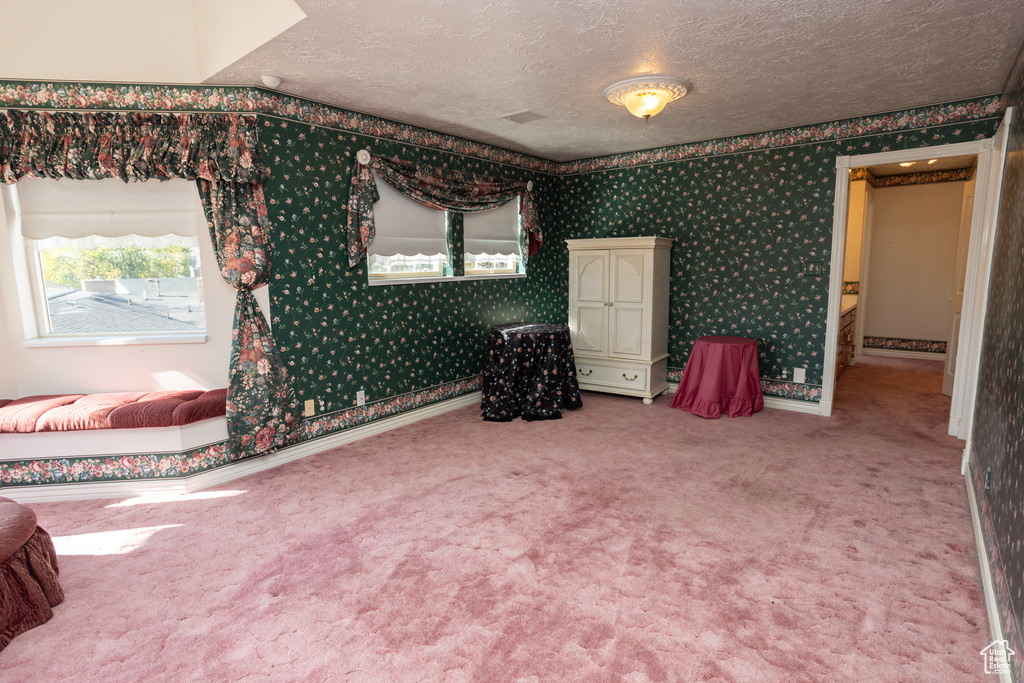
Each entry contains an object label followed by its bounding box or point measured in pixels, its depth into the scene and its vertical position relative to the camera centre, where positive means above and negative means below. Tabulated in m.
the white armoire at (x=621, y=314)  4.96 -0.42
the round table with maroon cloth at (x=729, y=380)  4.55 -0.96
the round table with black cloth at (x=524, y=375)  4.53 -0.90
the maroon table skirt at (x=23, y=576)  1.98 -1.17
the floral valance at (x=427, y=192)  3.91 +0.70
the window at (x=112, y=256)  3.31 +0.13
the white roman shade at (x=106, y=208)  3.29 +0.43
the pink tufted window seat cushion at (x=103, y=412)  2.97 -0.79
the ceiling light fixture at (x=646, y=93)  3.18 +1.10
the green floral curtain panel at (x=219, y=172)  3.09 +0.62
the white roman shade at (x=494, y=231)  4.98 +0.40
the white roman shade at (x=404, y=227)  4.17 +0.39
